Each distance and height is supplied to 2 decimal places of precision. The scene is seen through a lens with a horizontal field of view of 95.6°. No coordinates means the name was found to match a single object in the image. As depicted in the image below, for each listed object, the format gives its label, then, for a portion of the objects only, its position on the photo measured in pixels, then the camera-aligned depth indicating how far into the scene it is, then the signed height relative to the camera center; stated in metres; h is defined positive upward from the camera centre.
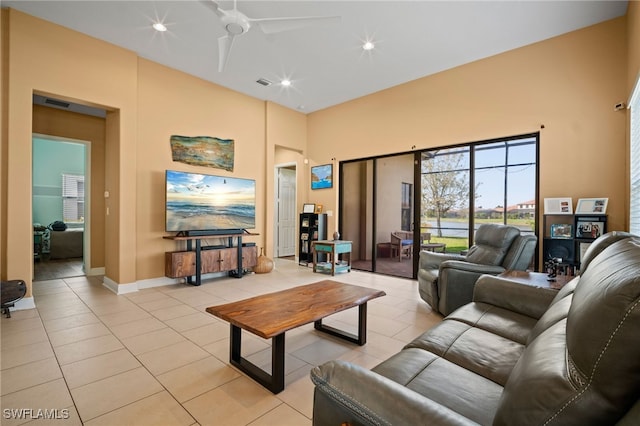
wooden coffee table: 1.95 -0.74
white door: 7.94 +0.00
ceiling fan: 2.77 +1.91
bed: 6.79 -0.80
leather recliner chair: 3.07 -0.57
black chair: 3.09 -0.90
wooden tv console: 4.57 -0.80
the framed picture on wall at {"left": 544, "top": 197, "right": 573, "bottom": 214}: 3.64 +0.11
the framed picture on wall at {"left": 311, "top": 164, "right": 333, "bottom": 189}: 6.57 +0.83
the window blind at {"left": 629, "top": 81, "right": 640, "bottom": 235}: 2.82 +0.50
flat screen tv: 4.62 +0.14
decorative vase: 5.71 -1.07
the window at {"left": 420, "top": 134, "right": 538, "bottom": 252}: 4.22 +0.41
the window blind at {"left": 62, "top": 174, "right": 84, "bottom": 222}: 8.44 +0.39
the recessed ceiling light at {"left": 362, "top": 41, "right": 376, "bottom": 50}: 4.04 +2.36
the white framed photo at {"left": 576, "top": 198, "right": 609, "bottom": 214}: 3.38 +0.10
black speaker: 3.61 -0.45
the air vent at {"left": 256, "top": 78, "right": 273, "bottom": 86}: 5.21 +2.38
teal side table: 5.61 -0.80
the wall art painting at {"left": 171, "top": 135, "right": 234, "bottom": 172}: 4.93 +1.09
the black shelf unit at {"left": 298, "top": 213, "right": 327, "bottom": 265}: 6.50 -0.47
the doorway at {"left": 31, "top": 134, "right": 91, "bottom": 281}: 6.84 +0.24
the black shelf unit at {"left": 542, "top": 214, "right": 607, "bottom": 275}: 3.40 -0.25
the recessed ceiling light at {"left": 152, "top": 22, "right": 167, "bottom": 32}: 3.69 +2.38
